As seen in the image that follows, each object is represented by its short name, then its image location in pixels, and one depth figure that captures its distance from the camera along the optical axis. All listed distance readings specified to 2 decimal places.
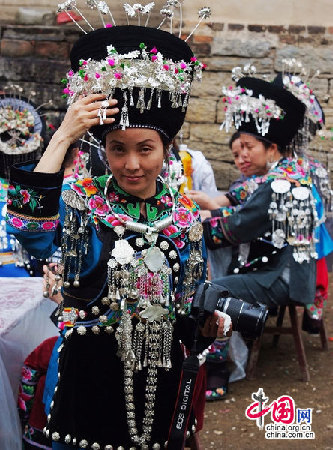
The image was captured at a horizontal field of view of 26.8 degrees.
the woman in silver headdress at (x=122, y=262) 2.21
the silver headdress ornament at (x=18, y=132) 4.42
